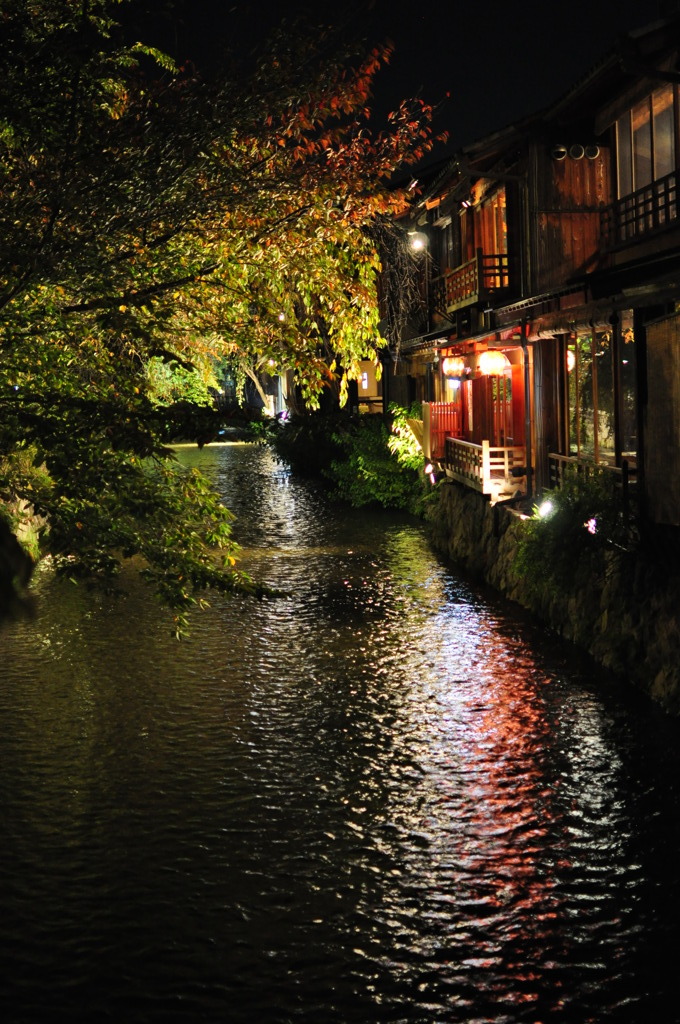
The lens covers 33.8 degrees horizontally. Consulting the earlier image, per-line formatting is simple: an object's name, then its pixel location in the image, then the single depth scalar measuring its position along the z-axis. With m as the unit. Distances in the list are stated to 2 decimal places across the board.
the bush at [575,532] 14.68
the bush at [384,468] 31.86
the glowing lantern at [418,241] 34.31
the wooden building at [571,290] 13.91
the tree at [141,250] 7.59
